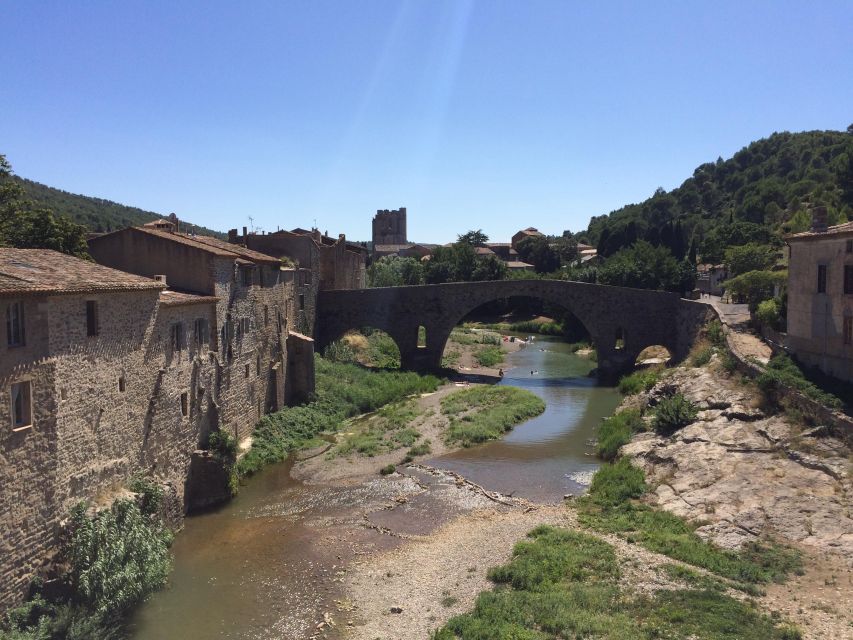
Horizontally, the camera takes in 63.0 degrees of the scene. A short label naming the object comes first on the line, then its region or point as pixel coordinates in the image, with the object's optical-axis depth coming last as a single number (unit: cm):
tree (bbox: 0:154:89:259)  2780
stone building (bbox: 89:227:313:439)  2445
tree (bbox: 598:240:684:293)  6184
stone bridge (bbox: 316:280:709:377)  4547
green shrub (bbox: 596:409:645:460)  2822
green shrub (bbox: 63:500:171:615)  1453
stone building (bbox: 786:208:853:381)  2422
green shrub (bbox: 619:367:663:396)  3746
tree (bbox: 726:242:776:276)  4494
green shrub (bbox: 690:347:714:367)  3399
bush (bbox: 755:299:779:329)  3234
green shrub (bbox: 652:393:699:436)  2736
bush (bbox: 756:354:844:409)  2292
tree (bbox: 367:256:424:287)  7588
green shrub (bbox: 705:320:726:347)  3521
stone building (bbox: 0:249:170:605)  1354
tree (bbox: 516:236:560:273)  10706
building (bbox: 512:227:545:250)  13902
